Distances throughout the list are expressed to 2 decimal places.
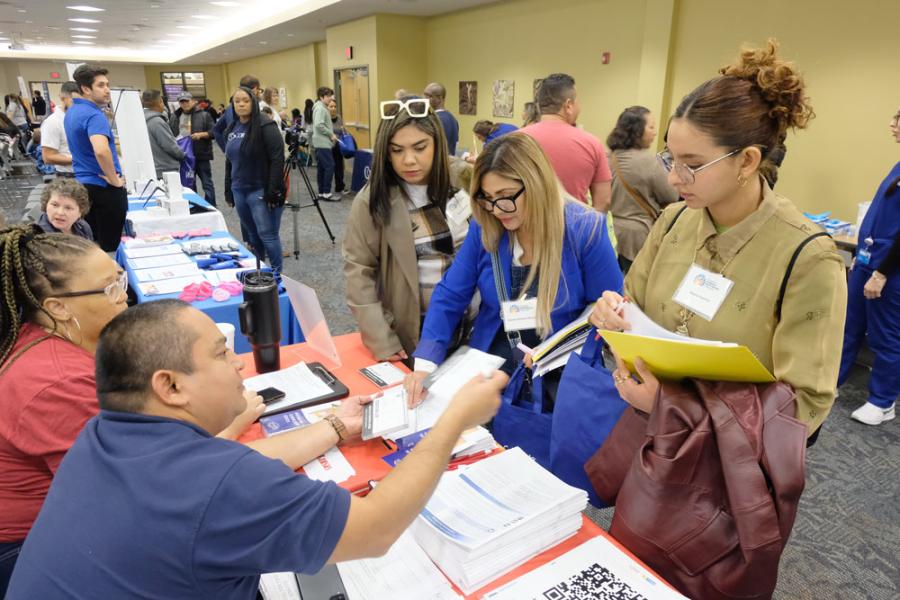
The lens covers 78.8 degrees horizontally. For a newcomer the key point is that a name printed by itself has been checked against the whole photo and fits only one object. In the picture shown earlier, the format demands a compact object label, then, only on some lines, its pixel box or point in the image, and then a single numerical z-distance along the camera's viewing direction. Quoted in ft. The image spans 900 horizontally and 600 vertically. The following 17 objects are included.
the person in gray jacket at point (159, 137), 18.44
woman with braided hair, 3.64
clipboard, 4.85
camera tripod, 17.06
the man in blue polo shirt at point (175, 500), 2.36
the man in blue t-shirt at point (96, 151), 12.37
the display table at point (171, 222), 11.95
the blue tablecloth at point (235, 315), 7.72
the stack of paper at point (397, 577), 3.02
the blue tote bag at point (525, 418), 4.95
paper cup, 5.73
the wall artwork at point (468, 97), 28.09
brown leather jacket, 3.02
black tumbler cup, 5.38
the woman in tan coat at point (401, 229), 5.95
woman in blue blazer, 5.01
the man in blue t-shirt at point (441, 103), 18.20
